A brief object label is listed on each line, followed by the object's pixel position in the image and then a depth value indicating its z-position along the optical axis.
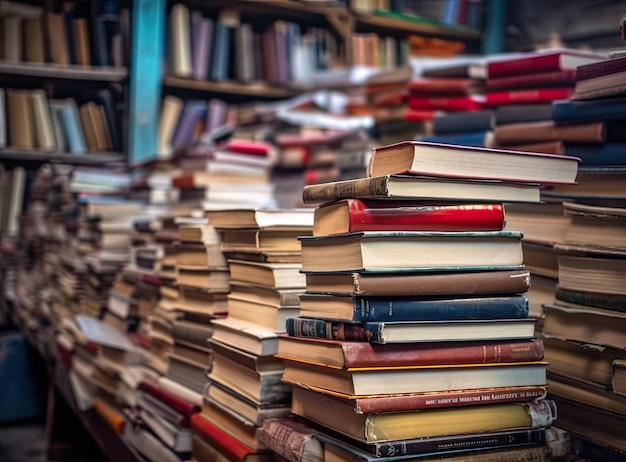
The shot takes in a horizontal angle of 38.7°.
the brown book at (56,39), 4.24
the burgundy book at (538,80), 1.70
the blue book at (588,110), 1.28
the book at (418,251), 1.06
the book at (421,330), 1.06
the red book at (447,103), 2.21
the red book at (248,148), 2.29
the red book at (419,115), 2.42
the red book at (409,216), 1.07
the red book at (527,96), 1.70
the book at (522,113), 1.61
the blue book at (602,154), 1.27
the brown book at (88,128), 4.51
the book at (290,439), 1.14
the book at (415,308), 1.06
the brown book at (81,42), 4.32
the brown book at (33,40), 4.22
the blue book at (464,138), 1.76
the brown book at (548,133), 1.33
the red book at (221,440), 1.31
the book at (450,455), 1.05
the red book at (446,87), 2.26
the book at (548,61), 1.70
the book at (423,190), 1.05
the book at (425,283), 1.05
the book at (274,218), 1.41
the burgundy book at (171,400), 1.57
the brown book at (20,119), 4.33
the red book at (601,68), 1.23
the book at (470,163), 1.06
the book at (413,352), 1.06
